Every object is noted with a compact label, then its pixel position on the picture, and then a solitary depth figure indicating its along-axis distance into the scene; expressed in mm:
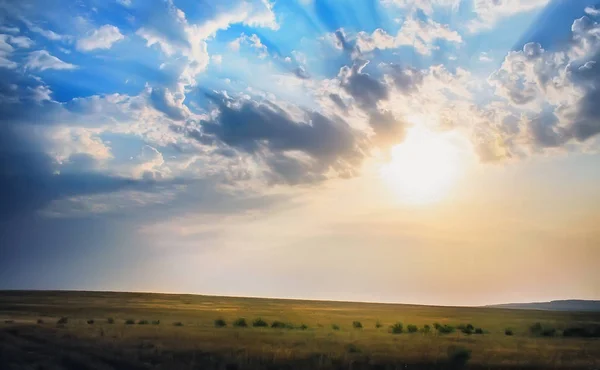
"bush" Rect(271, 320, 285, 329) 47297
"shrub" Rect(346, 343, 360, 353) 28122
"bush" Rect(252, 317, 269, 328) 48256
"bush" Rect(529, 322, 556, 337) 48375
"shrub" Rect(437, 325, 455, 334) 48122
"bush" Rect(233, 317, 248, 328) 47762
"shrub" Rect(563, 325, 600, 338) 48625
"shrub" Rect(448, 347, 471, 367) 25938
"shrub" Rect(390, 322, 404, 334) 45538
